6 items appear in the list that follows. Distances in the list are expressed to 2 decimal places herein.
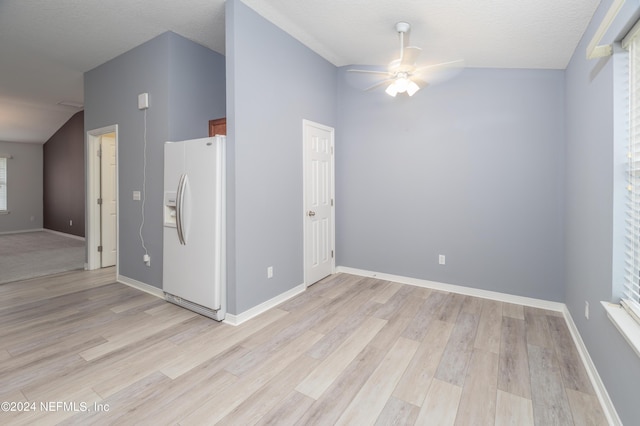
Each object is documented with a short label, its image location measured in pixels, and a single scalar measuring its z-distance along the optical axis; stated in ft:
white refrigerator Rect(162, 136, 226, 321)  9.75
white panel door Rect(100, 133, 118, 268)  15.87
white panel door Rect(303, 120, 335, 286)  13.10
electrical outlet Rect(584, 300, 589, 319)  7.59
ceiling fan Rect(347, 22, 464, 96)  9.29
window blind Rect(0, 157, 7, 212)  27.94
